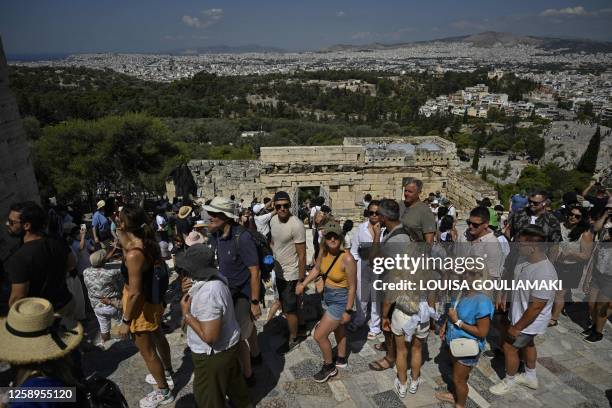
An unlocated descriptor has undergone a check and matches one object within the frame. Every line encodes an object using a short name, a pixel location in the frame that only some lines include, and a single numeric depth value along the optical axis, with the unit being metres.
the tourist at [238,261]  3.61
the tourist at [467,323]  3.21
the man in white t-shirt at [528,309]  3.44
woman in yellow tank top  3.71
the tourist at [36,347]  1.96
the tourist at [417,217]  4.50
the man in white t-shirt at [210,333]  2.80
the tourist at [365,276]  4.54
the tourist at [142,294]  3.29
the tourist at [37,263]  3.08
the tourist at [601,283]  4.51
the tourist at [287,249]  4.19
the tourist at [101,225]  6.26
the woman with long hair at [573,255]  4.84
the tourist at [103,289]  4.20
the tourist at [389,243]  3.70
